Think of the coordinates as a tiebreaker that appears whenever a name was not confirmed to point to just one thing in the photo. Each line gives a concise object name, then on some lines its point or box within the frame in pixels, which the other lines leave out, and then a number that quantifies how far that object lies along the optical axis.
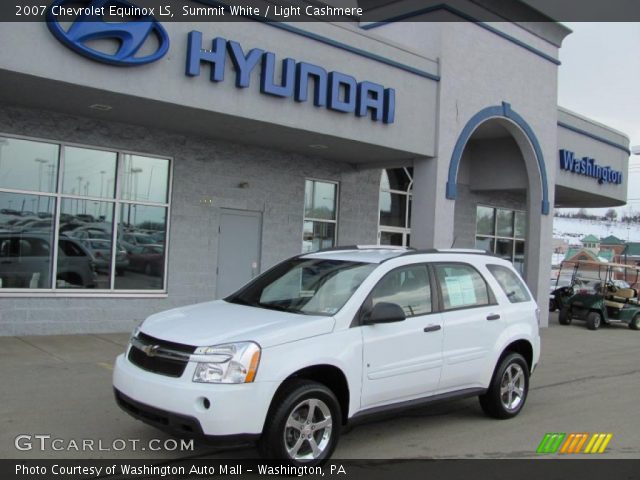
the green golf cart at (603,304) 17.59
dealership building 10.02
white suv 4.91
